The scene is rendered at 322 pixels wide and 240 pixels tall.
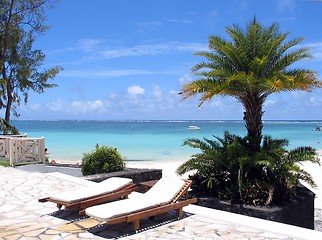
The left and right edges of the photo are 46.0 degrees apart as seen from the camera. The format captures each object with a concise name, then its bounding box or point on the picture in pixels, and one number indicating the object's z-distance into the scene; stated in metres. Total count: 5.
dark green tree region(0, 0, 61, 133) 20.11
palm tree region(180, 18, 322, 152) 7.66
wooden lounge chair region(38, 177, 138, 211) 5.51
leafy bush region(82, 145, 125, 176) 10.34
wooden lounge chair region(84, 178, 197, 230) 4.62
